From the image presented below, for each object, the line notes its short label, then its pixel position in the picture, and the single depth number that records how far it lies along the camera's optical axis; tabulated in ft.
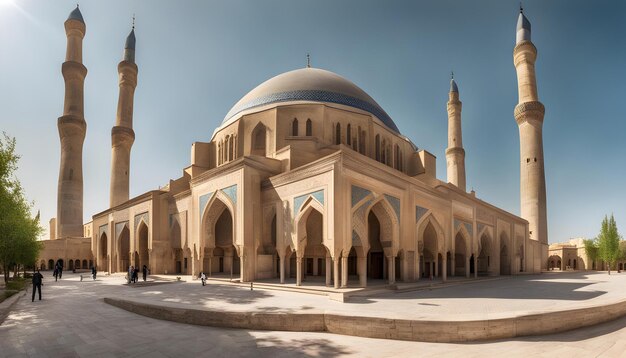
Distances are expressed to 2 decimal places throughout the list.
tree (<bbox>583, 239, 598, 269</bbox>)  125.18
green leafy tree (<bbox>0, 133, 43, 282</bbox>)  41.65
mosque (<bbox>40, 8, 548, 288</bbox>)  49.60
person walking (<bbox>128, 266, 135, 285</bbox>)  56.61
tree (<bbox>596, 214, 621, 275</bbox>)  107.65
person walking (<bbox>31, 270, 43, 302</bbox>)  37.88
